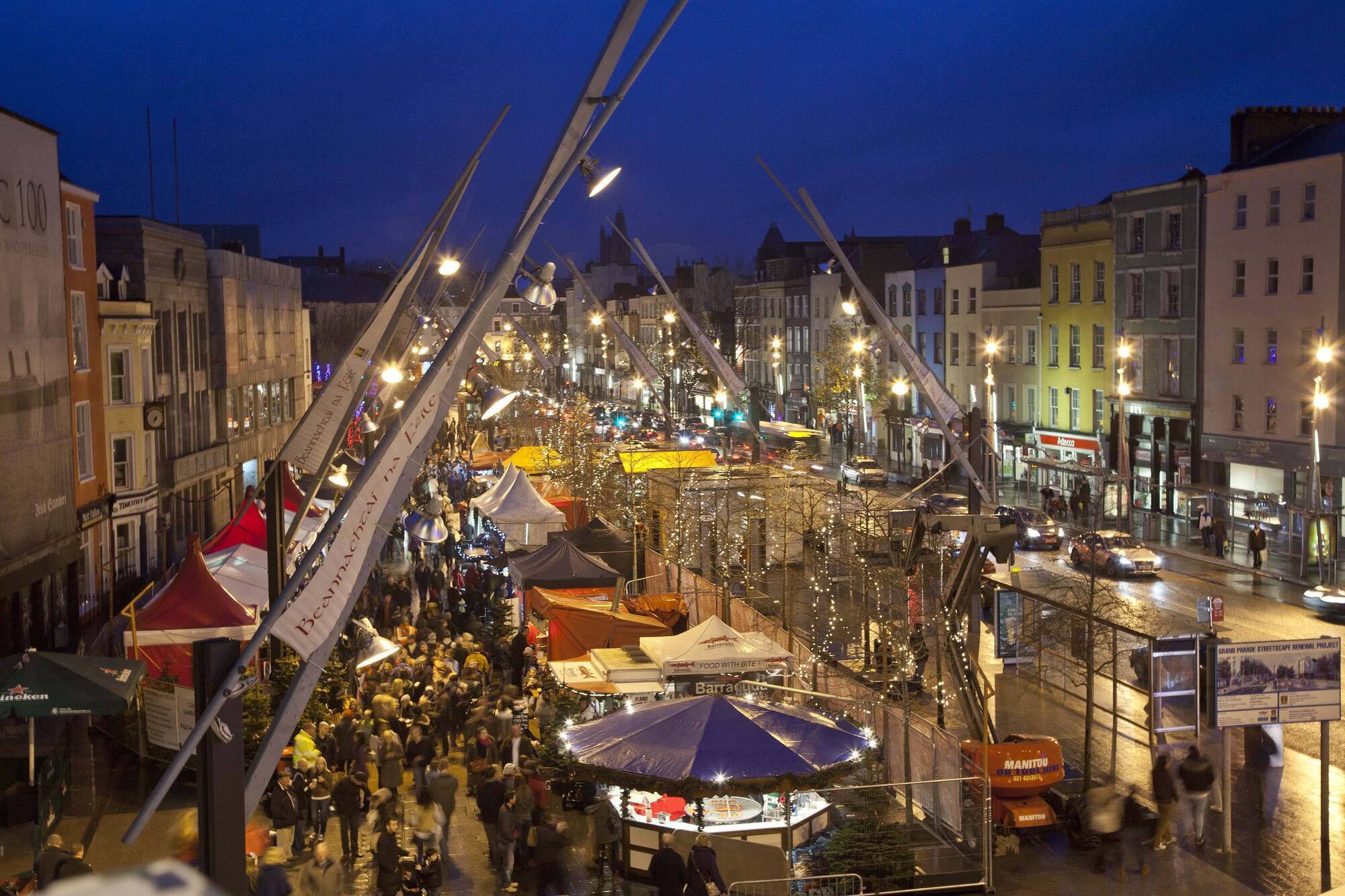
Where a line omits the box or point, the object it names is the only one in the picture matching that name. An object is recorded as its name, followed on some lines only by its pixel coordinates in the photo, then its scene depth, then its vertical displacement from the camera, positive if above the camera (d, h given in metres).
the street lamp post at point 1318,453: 37.19 -2.58
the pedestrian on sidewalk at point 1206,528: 42.75 -5.07
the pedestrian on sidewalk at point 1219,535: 41.47 -5.11
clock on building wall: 39.78 -1.11
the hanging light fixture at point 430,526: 35.12 -3.92
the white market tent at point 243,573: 24.58 -3.64
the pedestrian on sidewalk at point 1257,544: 38.53 -5.02
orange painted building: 34.91 -0.79
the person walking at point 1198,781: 16.75 -5.10
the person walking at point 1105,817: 16.34 -5.41
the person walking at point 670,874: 13.53 -4.99
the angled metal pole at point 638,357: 44.62 +0.55
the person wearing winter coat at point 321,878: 15.25 -5.76
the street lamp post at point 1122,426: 49.81 -2.14
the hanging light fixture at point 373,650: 20.67 -4.24
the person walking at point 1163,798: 16.39 -5.23
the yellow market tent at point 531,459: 53.97 -3.38
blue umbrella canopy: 14.79 -4.18
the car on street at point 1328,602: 31.58 -5.51
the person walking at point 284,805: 16.67 -5.26
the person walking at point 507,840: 15.44 -5.30
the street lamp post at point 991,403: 59.38 -1.50
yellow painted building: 57.88 +1.67
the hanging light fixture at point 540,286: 15.03 +0.99
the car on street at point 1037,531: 43.88 -5.27
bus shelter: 19.70 -4.82
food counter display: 15.29 -5.12
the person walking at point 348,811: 16.34 -5.24
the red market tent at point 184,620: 20.94 -3.78
